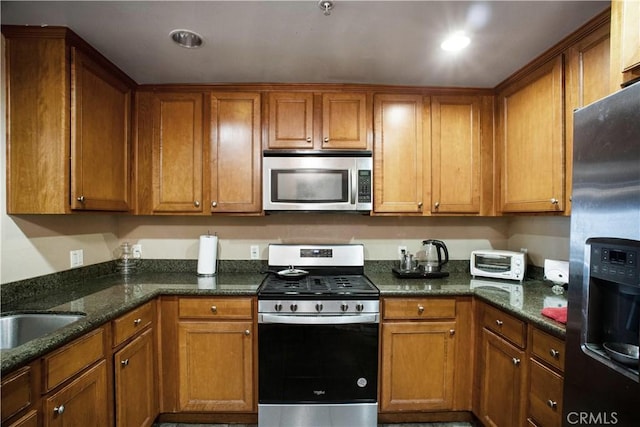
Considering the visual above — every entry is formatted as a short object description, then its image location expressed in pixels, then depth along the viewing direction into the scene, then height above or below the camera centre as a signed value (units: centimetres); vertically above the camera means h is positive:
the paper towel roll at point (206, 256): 238 -34
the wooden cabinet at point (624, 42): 111 +63
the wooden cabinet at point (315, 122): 230 +67
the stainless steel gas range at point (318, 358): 196 -93
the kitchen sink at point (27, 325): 146 -54
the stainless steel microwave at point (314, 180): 225 +23
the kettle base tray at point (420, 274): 233 -47
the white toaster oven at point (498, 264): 221 -39
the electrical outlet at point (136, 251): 256 -33
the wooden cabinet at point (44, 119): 161 +49
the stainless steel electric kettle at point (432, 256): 237 -35
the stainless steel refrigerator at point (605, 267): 87 -17
